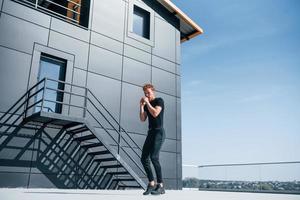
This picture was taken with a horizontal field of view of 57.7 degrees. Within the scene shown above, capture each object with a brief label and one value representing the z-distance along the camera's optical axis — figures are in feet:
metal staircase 24.25
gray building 24.66
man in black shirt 16.25
